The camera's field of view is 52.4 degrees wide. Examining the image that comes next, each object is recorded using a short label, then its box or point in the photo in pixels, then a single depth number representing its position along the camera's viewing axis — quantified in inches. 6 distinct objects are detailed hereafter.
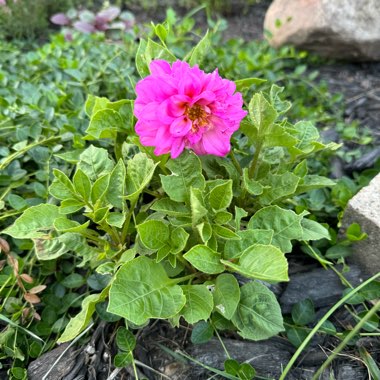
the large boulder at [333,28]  25.8
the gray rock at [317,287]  15.0
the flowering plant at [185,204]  11.4
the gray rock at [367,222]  14.8
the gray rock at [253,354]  13.6
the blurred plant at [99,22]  27.6
